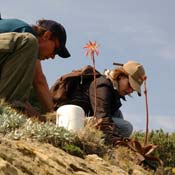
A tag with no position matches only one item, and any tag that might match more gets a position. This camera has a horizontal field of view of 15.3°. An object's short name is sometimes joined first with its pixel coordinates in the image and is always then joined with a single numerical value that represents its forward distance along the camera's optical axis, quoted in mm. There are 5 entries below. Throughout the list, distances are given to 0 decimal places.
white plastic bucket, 7391
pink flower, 8078
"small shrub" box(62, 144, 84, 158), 6680
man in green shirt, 7691
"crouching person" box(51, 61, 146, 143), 7953
